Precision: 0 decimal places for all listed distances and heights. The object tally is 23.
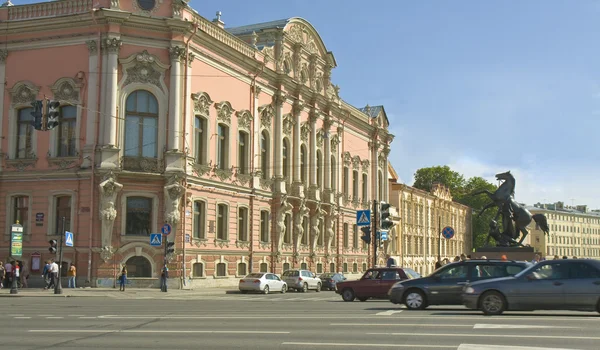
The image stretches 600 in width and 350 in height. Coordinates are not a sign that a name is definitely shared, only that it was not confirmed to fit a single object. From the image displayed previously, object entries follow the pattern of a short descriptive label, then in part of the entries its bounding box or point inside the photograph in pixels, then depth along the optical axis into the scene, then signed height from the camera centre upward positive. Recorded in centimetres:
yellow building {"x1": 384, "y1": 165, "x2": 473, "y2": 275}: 7830 +355
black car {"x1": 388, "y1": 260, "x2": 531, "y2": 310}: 2133 -80
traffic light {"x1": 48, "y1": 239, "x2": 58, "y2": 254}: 3384 +27
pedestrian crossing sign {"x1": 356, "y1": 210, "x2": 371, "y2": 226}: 3669 +177
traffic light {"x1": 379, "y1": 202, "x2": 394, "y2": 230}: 3244 +162
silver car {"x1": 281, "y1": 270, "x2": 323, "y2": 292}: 4294 -153
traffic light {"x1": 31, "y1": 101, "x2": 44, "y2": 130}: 2384 +437
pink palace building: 3781 +603
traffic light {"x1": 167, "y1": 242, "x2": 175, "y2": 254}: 3600 +27
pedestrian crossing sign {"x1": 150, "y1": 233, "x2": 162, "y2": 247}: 3622 +65
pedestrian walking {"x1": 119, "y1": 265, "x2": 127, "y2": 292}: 3544 -132
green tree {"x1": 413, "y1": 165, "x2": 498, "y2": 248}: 12031 +1120
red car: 2822 -114
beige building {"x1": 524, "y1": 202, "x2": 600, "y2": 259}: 16240 +525
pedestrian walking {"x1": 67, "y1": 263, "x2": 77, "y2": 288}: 3622 -117
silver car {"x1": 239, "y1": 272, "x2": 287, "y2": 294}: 3878 -157
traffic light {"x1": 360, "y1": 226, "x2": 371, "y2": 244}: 3297 +89
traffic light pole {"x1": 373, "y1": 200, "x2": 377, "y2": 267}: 3416 +147
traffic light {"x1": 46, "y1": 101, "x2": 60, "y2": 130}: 2383 +437
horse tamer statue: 3428 +187
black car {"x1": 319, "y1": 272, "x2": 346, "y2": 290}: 4584 -161
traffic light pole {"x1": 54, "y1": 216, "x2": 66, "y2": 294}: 3258 -142
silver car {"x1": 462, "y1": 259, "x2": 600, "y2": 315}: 1791 -84
